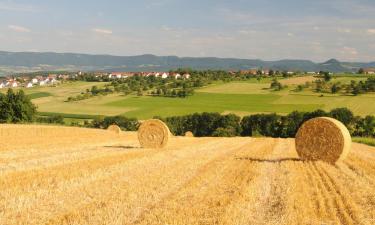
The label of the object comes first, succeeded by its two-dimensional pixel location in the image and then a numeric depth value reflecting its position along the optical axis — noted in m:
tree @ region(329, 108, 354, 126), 66.75
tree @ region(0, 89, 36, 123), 53.51
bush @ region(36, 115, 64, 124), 74.69
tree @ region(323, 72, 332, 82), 120.82
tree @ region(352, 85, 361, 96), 95.44
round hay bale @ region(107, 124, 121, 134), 43.22
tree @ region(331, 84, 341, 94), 98.56
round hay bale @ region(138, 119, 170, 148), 24.47
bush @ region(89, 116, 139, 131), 78.81
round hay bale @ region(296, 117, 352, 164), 17.81
